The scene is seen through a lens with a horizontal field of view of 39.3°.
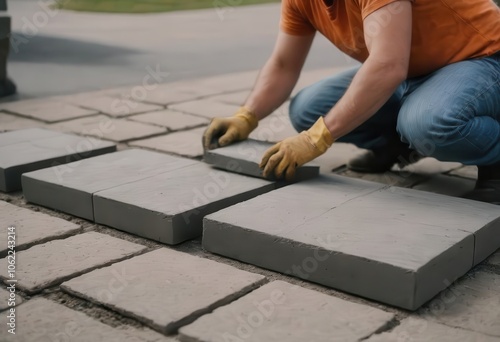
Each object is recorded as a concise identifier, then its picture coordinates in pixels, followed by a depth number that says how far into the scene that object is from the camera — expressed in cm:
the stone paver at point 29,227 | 226
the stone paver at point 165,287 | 177
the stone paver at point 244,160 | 267
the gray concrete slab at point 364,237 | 187
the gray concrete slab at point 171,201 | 228
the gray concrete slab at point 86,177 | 252
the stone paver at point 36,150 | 281
